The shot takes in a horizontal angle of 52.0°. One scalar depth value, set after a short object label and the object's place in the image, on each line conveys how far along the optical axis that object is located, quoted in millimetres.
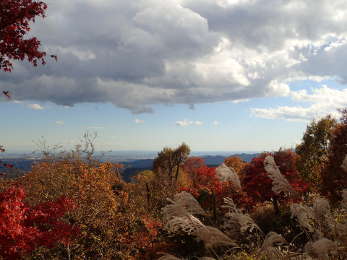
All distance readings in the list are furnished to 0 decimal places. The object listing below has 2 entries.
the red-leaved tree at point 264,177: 24042
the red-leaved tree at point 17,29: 7684
